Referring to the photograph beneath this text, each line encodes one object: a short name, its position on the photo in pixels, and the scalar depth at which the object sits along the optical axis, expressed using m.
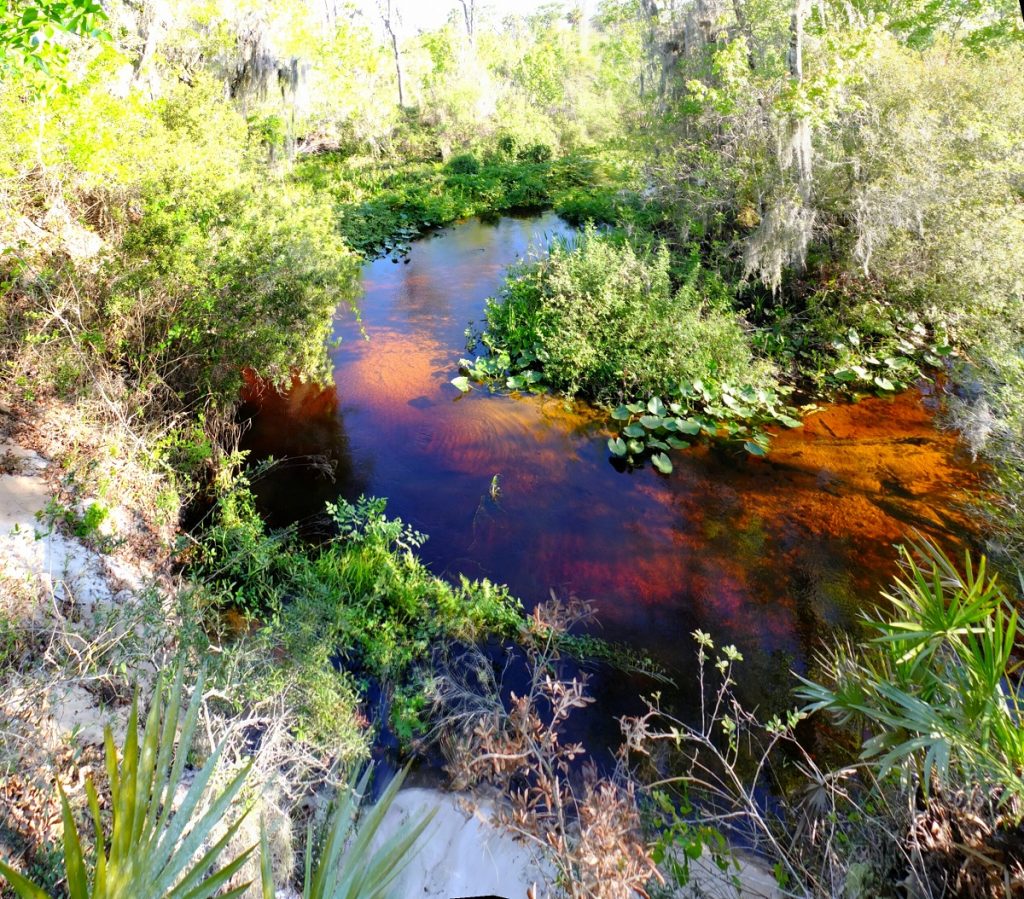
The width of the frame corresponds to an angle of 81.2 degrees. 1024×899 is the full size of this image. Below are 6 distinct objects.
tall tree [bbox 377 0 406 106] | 25.95
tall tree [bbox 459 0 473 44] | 31.61
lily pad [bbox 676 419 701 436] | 8.20
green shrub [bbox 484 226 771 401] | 8.95
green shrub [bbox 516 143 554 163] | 23.03
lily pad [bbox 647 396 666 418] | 8.48
